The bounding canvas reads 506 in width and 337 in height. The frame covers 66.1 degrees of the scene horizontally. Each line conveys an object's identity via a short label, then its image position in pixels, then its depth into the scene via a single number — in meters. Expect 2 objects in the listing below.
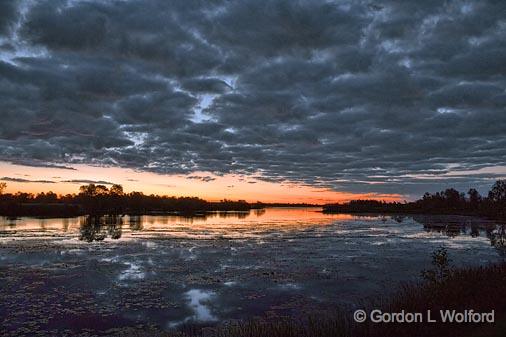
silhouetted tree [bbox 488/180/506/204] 119.69
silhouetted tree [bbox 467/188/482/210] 157.70
